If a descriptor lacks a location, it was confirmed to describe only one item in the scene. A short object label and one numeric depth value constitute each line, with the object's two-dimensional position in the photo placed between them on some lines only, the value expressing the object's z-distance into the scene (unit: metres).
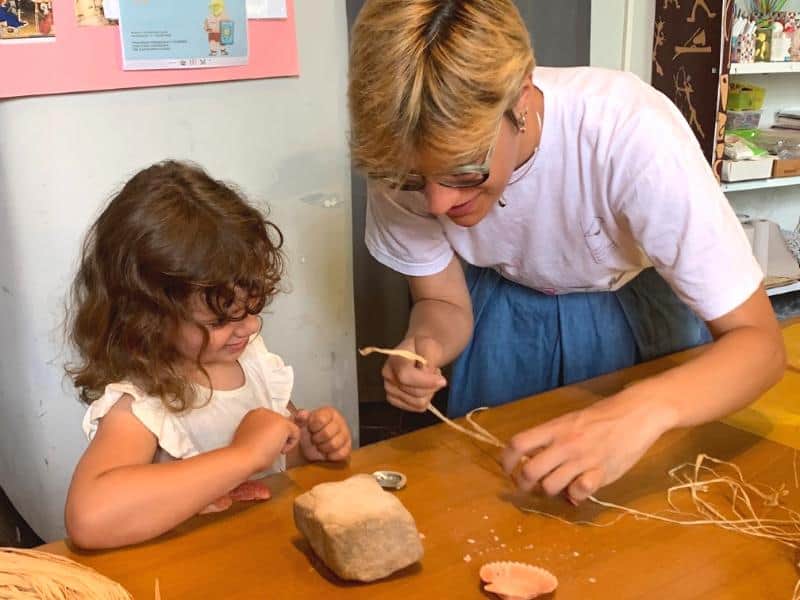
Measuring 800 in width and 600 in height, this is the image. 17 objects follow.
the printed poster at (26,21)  1.49
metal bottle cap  1.02
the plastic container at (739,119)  2.73
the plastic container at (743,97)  2.73
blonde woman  0.93
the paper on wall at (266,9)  1.75
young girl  1.02
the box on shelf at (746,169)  2.58
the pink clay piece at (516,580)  0.82
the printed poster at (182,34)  1.62
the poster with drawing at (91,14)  1.56
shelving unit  2.33
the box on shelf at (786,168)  2.69
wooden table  0.84
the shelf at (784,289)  2.84
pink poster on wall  1.51
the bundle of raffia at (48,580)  0.74
